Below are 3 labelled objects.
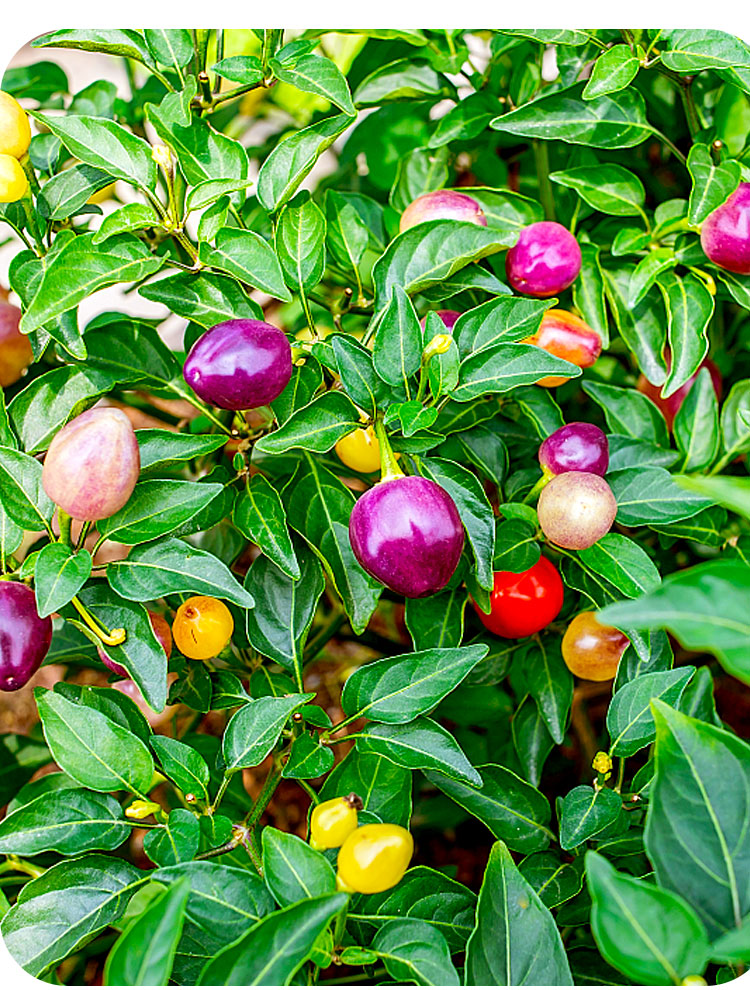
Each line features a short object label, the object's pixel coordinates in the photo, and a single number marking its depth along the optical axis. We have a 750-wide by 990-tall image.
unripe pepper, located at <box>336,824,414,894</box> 0.29
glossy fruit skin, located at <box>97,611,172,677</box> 0.32
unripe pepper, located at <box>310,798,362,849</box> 0.30
